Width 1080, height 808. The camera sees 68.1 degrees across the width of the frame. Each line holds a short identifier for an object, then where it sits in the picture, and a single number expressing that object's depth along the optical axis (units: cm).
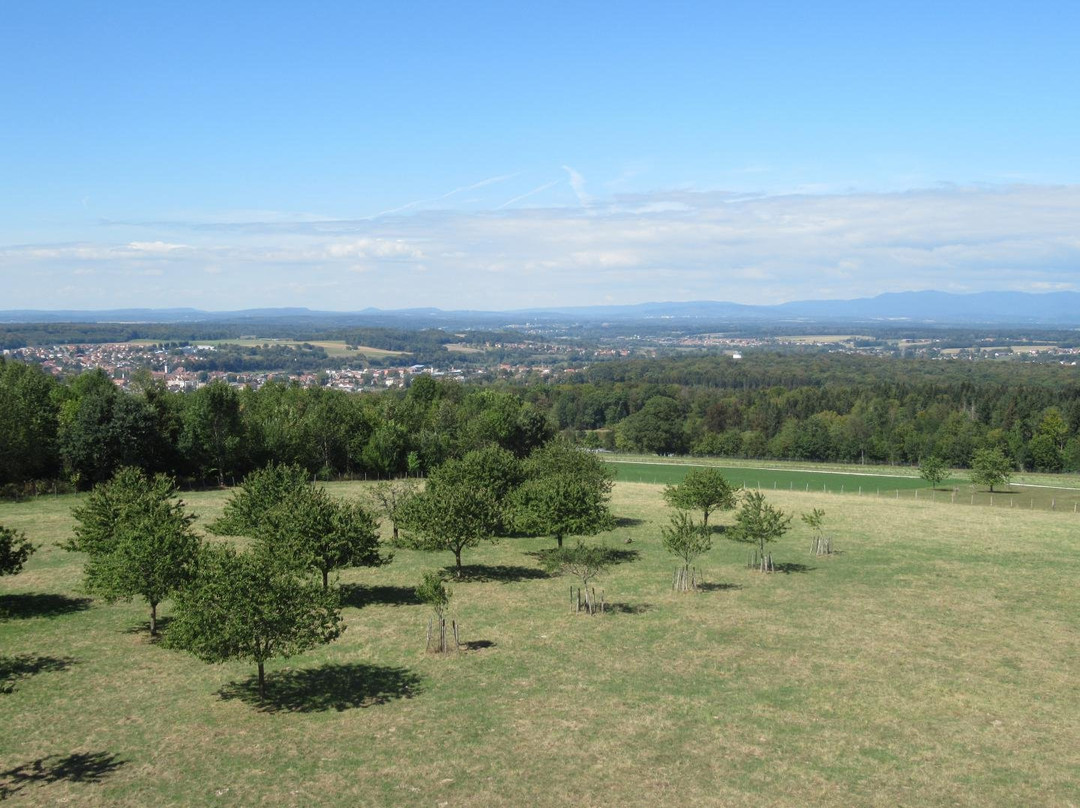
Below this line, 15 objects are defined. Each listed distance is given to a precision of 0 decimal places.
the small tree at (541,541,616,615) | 3422
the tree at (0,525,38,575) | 3139
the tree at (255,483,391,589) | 3275
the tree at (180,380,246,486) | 7194
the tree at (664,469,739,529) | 5162
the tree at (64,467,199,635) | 2834
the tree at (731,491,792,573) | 4275
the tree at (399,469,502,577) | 3881
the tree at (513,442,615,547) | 4316
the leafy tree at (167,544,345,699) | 2286
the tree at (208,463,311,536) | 3866
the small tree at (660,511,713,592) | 3803
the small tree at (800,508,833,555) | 4694
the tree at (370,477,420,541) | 4959
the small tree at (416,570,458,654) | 2841
